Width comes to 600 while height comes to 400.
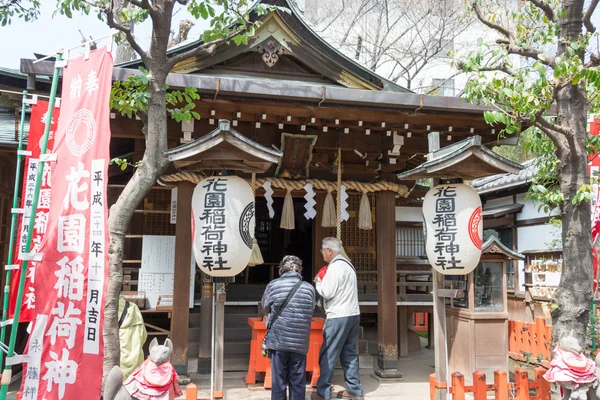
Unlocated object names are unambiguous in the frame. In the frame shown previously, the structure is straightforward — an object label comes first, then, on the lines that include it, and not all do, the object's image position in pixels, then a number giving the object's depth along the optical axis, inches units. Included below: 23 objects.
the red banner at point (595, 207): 266.1
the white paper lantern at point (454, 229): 215.9
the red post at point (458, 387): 209.8
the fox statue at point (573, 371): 182.5
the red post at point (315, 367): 272.1
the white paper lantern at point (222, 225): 203.8
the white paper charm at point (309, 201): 304.5
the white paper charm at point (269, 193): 295.7
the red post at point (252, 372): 276.2
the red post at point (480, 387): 213.7
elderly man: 231.8
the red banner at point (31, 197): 253.1
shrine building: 252.1
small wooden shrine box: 286.7
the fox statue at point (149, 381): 155.0
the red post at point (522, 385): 215.0
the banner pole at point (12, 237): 197.2
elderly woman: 202.4
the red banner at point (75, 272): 168.4
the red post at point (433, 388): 219.6
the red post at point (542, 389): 215.8
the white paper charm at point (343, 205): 307.3
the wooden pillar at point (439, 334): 218.5
